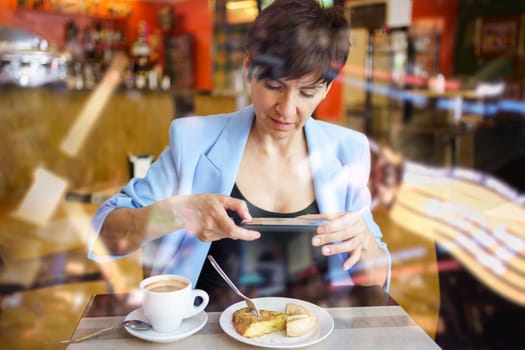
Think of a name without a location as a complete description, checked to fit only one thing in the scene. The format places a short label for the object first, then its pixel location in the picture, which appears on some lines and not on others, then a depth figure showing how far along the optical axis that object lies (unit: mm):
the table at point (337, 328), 588
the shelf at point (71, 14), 5066
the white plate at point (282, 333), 583
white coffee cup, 594
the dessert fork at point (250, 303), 654
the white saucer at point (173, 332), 583
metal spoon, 594
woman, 798
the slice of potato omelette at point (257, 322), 602
